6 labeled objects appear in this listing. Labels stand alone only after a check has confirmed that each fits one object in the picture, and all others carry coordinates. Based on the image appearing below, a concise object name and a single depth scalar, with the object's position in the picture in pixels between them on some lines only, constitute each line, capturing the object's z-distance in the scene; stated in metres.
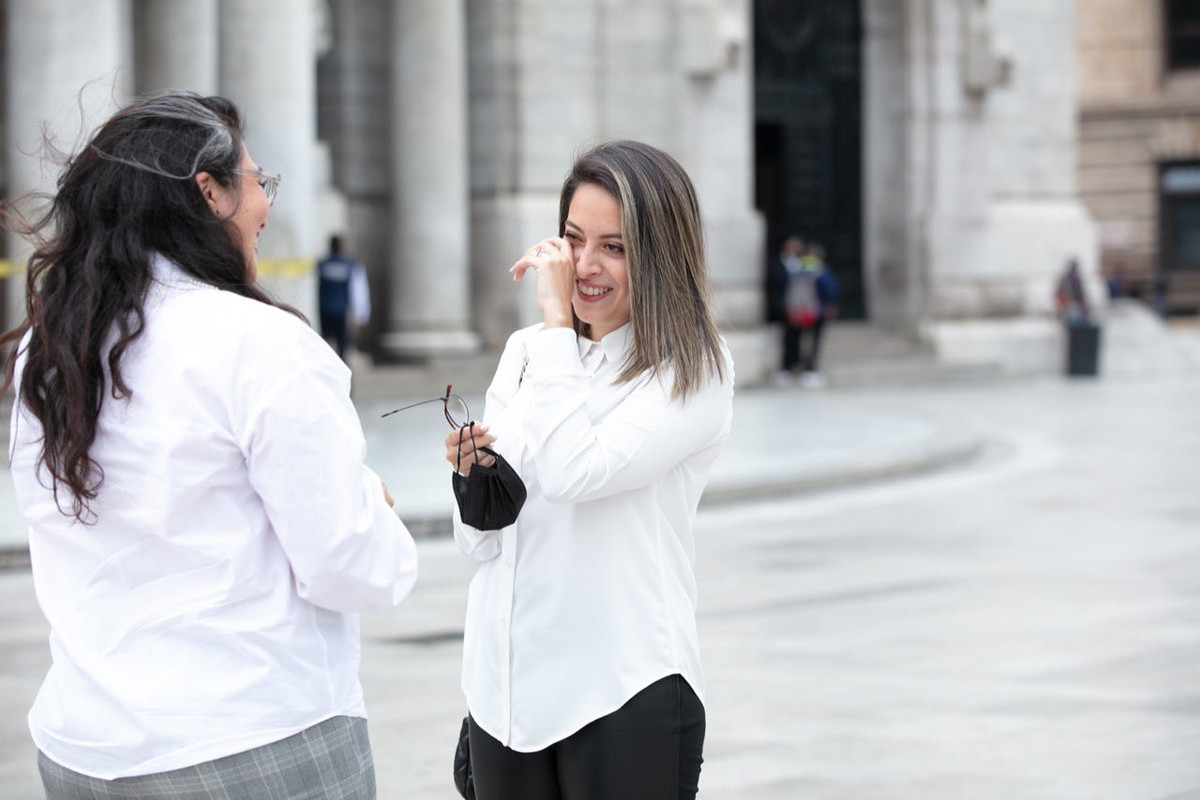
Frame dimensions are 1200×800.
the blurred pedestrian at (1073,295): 28.19
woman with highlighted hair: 3.12
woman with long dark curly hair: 2.58
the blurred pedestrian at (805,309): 24.09
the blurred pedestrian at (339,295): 19.81
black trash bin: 27.61
